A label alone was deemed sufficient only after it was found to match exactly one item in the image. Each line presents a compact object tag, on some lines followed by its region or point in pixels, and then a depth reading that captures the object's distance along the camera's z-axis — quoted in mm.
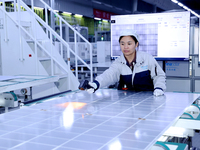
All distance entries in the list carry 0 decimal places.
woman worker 2861
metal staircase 5219
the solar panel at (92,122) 1282
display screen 4293
